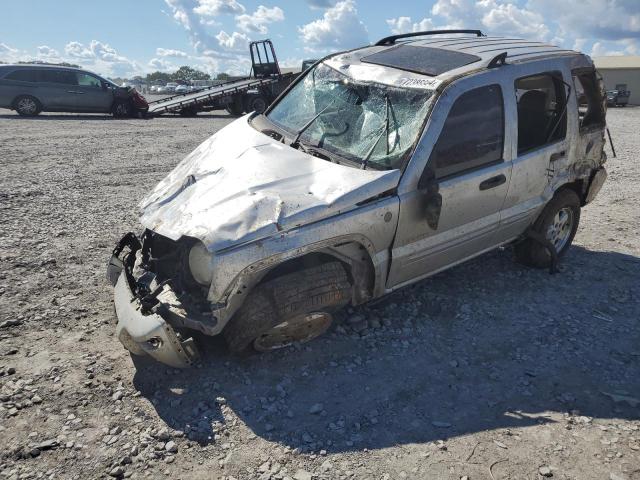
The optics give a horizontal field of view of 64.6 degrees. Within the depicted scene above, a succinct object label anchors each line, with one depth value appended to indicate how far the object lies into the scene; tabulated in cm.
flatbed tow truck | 1805
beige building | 4000
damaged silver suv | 298
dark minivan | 1534
